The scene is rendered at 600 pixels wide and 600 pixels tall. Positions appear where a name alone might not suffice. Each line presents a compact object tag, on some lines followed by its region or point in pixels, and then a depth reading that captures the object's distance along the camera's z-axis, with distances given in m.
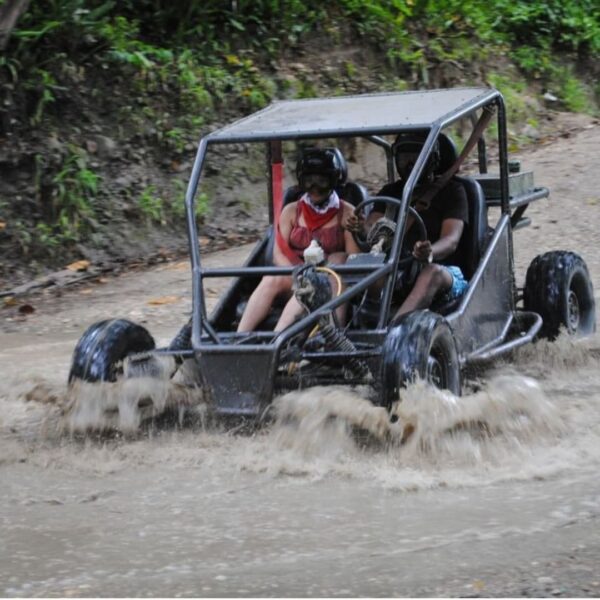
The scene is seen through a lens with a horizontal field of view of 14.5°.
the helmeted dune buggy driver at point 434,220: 11.92
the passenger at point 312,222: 12.16
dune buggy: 10.67
